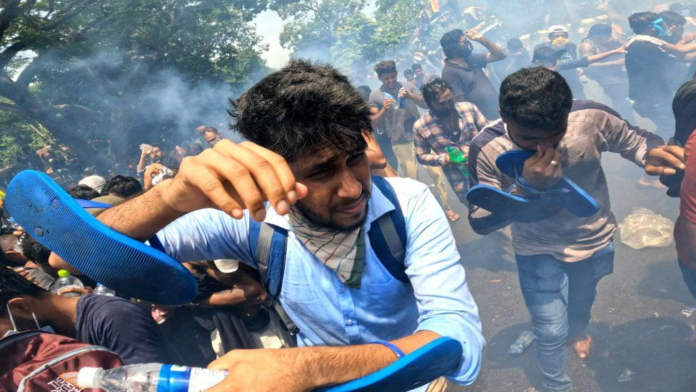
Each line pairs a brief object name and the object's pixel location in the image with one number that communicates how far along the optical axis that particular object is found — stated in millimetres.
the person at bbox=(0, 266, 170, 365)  1894
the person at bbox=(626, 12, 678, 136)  6461
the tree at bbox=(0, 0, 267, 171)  11523
